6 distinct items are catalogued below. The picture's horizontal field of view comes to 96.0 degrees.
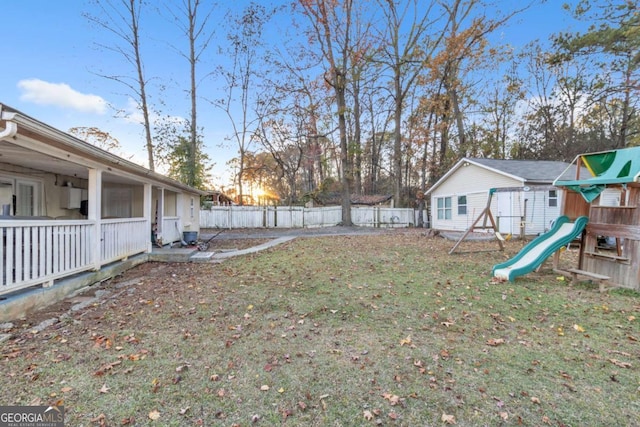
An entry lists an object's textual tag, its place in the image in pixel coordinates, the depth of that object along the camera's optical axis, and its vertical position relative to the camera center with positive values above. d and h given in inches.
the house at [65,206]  146.5 +8.4
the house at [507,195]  508.1 +35.5
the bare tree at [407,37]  780.0 +484.7
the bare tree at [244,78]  797.2 +411.3
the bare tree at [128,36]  609.6 +397.9
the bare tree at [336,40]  712.4 +445.2
